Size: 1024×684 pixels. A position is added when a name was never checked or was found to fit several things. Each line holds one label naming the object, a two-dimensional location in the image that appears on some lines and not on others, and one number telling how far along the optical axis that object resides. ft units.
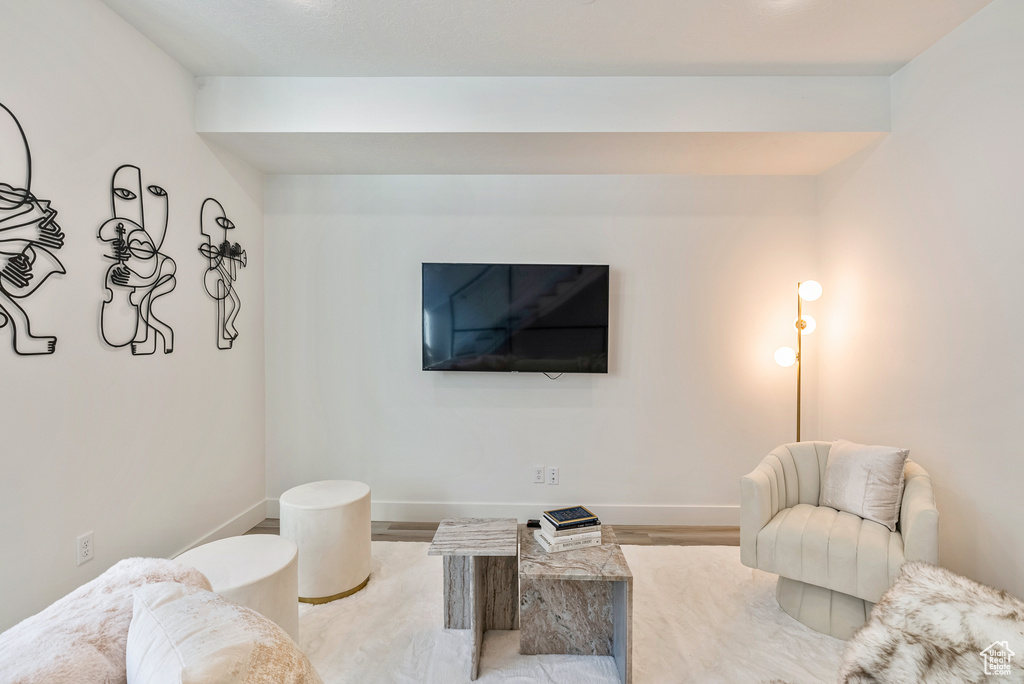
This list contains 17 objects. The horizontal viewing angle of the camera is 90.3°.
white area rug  6.24
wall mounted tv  10.75
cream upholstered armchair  6.51
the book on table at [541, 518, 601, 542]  6.49
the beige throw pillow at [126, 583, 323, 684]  2.64
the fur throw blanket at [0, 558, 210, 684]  2.90
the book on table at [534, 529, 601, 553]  6.48
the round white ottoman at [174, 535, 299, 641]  5.81
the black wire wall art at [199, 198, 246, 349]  9.35
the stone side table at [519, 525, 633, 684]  6.61
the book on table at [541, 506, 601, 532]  6.53
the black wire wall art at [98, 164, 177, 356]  7.23
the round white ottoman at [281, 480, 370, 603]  7.73
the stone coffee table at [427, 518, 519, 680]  6.74
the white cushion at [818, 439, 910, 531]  7.25
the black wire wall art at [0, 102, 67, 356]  5.74
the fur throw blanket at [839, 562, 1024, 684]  3.41
